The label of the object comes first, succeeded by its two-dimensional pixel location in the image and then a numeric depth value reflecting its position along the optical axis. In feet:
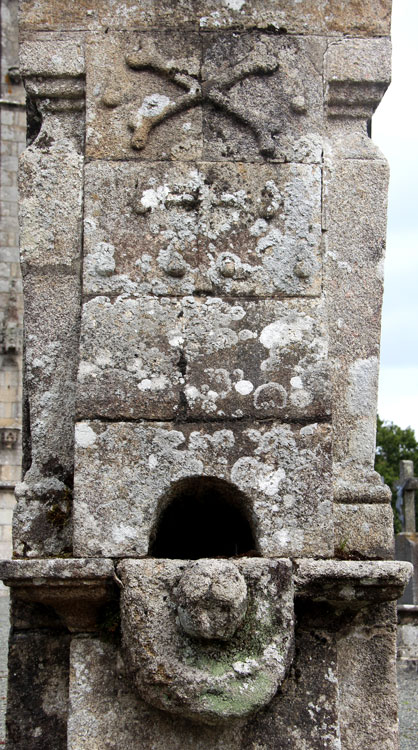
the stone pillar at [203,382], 11.14
